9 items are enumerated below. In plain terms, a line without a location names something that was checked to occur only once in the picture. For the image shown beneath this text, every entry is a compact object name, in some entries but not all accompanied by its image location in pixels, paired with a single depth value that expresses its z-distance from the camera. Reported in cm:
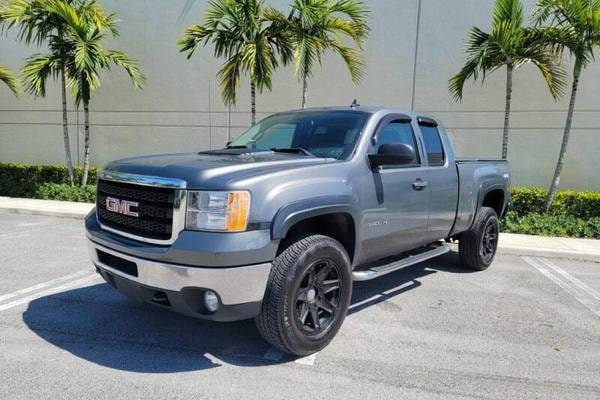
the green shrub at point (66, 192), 1105
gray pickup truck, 286
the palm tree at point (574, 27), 766
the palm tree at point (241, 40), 880
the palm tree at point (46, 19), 1014
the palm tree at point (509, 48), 812
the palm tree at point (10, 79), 1198
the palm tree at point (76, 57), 1004
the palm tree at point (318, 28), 871
